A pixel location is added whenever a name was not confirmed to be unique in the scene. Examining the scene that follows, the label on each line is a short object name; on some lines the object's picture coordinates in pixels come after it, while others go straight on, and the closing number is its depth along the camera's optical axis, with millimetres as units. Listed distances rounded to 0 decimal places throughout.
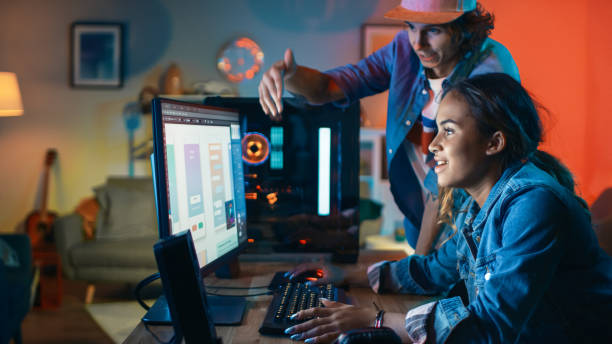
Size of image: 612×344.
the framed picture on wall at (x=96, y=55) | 4152
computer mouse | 1086
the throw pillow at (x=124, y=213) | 3447
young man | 1120
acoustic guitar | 3641
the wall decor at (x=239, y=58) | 4176
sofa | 3168
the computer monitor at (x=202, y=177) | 776
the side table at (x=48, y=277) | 3180
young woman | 679
